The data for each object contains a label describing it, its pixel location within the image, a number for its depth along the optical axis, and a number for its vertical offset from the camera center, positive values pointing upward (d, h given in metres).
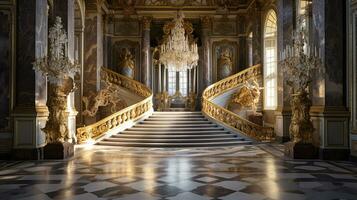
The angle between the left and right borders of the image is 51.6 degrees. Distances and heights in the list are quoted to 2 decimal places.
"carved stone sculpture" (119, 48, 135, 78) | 20.16 +2.15
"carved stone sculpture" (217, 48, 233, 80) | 20.62 +2.19
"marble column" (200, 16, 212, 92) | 20.58 +2.81
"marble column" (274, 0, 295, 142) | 13.45 +2.18
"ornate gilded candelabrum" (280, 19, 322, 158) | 9.44 +0.03
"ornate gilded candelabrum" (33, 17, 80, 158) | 9.52 +0.37
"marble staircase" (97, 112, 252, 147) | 13.20 -1.20
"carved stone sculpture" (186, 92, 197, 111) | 20.92 +0.12
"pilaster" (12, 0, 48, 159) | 9.45 +0.39
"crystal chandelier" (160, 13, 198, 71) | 16.27 +2.29
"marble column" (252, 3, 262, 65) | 18.20 +3.40
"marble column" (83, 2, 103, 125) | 17.25 +2.26
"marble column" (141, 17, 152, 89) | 20.48 +2.82
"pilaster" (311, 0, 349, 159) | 9.31 +0.44
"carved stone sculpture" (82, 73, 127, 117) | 16.80 +0.15
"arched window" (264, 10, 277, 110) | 17.31 +2.02
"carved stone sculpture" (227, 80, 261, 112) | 17.41 +0.34
